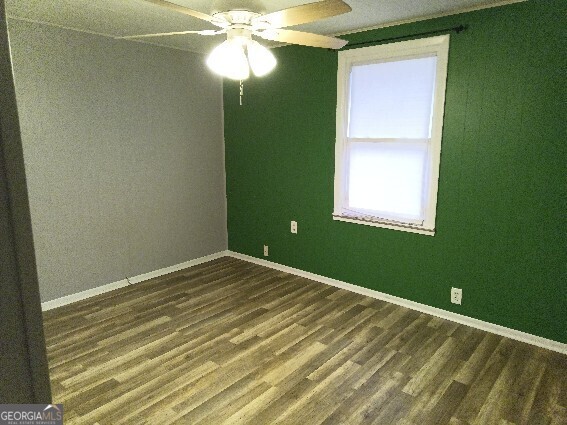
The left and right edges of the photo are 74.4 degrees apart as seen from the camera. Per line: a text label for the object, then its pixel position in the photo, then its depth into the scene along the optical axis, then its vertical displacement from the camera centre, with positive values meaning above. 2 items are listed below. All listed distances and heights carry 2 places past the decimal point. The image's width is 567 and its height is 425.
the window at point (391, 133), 3.22 +0.10
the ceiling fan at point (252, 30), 1.80 +0.62
